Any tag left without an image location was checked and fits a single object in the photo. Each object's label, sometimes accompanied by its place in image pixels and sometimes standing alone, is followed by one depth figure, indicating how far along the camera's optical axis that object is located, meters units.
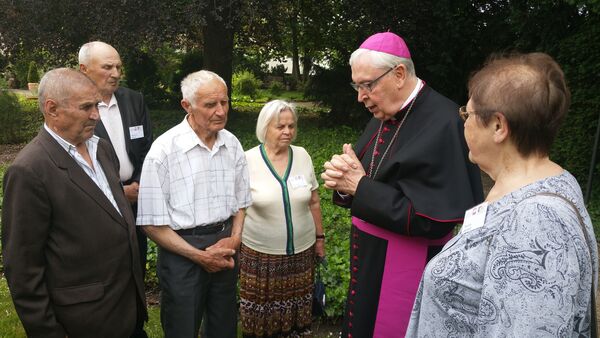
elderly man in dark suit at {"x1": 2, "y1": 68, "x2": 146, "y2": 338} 2.38
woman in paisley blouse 1.44
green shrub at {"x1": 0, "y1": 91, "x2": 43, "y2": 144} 13.53
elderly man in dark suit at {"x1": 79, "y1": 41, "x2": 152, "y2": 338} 3.86
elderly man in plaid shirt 3.03
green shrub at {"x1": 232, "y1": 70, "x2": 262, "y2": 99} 28.31
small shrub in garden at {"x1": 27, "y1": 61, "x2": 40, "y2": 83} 29.46
